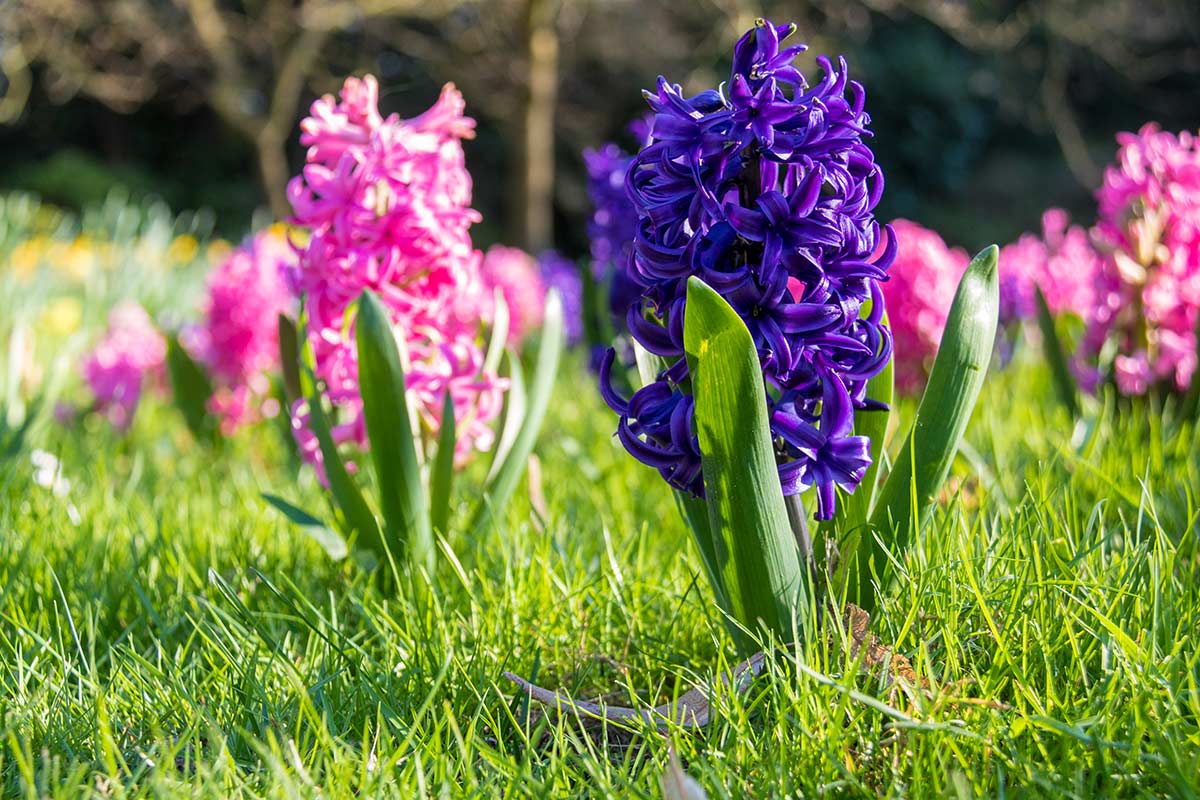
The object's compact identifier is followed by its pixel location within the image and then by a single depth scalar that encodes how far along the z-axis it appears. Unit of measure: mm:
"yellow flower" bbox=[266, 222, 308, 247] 5948
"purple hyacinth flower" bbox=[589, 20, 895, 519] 1189
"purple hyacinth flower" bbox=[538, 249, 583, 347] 5072
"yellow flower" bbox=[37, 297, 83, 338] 5402
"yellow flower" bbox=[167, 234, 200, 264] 7313
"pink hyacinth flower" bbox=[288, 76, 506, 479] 1894
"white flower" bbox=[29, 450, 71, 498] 2449
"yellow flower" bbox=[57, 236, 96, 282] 6594
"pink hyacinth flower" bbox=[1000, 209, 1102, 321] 4070
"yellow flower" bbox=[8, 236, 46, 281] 6363
